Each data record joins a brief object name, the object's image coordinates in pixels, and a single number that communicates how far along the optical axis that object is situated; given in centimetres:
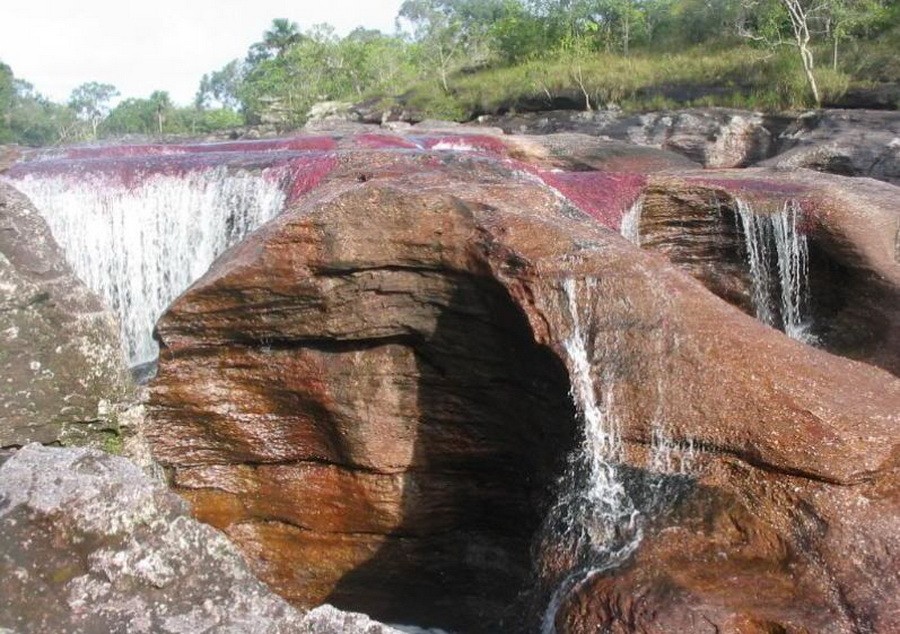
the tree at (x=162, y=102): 7694
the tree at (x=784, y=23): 2164
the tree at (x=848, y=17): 2280
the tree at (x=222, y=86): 10145
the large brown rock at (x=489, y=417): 421
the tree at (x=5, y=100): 6544
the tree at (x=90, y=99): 9719
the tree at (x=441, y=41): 3962
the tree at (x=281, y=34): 6631
